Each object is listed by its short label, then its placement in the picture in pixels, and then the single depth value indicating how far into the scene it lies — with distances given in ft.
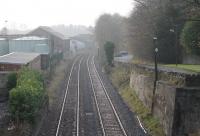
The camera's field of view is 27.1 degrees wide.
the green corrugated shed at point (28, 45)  209.87
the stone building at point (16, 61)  129.39
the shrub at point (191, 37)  131.03
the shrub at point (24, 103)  76.89
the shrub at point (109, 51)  198.88
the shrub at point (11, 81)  113.19
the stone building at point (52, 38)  246.10
